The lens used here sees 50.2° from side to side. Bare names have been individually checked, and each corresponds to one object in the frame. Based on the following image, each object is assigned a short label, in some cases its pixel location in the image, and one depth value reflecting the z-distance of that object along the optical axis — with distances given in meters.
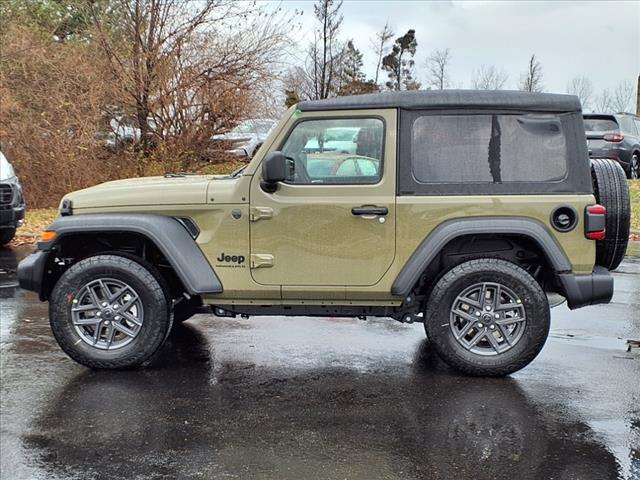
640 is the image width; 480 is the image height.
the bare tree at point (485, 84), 42.78
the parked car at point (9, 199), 9.95
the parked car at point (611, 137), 15.71
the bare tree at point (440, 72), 43.12
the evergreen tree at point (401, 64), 43.41
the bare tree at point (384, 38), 37.66
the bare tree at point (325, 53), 28.53
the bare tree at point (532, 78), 37.62
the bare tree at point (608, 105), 47.24
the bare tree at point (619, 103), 47.41
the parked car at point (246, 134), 15.84
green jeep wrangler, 4.74
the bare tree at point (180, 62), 15.06
